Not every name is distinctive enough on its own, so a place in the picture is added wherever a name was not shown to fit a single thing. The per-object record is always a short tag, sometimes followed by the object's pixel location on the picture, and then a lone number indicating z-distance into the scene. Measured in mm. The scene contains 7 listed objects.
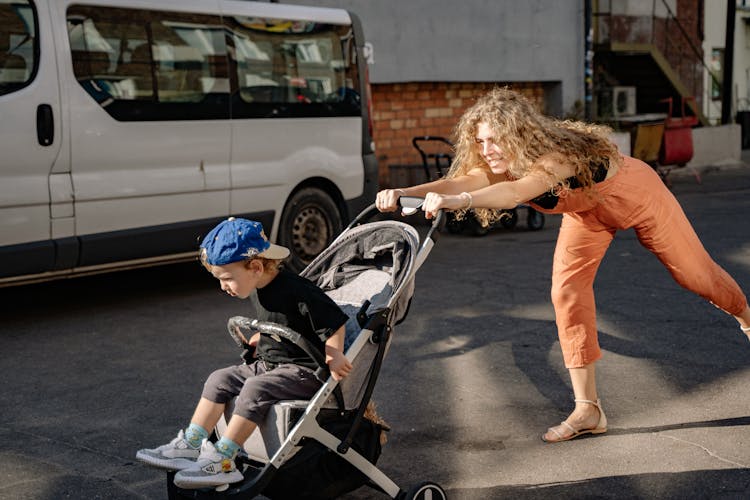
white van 7371
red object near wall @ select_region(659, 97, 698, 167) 16844
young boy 3545
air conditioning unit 22438
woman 4172
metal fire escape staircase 20859
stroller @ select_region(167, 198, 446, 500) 3520
